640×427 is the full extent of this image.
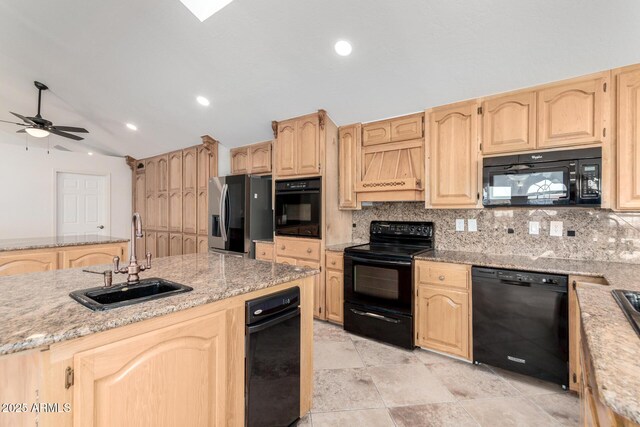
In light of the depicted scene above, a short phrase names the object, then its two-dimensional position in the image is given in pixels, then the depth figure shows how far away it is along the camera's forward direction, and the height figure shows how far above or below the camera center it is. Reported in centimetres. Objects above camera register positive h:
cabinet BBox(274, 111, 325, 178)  328 +78
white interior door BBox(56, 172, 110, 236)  536 +14
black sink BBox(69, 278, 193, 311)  115 -36
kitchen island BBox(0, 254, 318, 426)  90 -50
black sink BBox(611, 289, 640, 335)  106 -39
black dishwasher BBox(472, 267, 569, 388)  203 -81
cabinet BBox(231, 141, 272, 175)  406 +77
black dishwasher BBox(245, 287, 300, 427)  145 -77
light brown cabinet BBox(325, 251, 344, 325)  317 -82
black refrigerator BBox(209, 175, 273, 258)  381 -1
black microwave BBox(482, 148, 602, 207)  206 +25
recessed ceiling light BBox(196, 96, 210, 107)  351 +135
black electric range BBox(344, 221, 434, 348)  266 -70
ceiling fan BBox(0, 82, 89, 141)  341 +103
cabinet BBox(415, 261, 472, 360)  242 -82
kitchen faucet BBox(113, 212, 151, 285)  145 -25
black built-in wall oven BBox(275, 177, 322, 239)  327 +5
